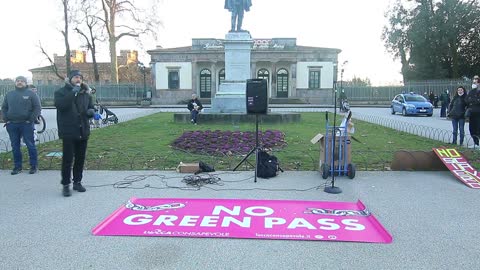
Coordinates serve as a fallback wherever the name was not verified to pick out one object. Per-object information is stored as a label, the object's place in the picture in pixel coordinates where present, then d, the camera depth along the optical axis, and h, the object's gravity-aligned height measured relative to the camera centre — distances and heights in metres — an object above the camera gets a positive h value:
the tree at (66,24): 46.22 +8.02
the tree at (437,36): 46.06 +6.78
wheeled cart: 7.84 -1.23
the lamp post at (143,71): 45.76 +2.33
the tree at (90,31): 47.20 +7.54
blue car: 27.25 -0.92
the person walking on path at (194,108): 18.73 -0.81
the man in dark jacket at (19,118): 8.26 -0.59
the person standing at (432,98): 37.84 -0.56
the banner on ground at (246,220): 4.81 -1.72
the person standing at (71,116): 6.41 -0.42
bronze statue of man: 21.10 +4.43
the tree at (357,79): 70.37 +2.32
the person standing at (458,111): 12.19 -0.60
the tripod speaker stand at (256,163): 7.72 -1.46
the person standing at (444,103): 26.02 -0.72
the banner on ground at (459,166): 7.49 -1.53
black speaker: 7.88 -0.07
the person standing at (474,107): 11.51 -0.43
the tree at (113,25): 47.44 +8.10
